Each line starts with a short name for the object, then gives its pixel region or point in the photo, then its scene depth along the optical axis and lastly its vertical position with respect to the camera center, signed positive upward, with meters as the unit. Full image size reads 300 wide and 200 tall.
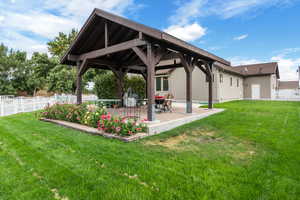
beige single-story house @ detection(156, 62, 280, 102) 14.25 +1.34
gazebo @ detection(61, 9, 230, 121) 5.11 +1.80
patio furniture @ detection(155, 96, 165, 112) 7.76 -0.19
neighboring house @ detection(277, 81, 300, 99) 18.63 +0.17
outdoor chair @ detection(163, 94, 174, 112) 7.81 -0.23
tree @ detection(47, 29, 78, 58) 21.75 +7.35
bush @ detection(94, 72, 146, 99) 11.02 +0.76
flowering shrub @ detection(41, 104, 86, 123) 5.99 -0.55
